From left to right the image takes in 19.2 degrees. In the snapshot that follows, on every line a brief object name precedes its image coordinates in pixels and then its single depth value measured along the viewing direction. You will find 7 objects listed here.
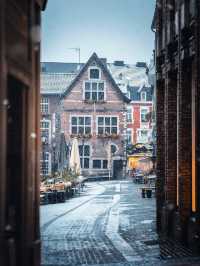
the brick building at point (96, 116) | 55.66
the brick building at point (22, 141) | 8.03
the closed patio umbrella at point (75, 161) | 35.31
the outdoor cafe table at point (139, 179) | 43.12
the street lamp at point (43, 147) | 54.22
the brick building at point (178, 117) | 13.12
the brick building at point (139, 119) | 67.62
